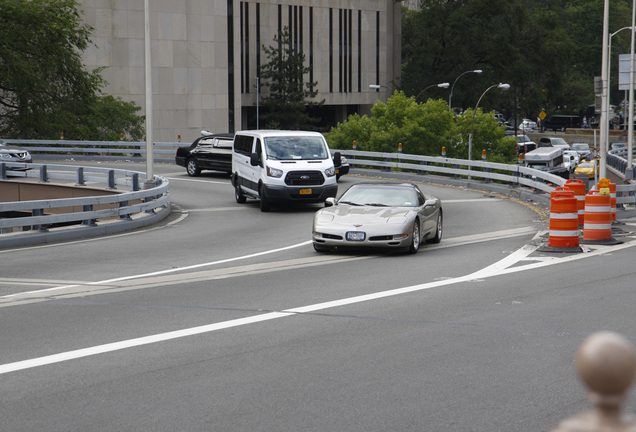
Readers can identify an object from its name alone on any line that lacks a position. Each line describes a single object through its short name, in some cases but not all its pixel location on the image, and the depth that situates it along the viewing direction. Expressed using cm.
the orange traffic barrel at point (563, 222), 1574
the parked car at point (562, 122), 11800
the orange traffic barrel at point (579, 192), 1861
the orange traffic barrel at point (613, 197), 1984
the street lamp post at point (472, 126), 4705
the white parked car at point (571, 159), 5923
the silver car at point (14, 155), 3822
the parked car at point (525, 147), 6760
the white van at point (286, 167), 2425
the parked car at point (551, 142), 7238
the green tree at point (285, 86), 8212
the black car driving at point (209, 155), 3553
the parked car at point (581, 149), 7246
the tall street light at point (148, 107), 2588
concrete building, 6706
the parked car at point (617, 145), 7113
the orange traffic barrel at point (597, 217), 1686
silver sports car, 1553
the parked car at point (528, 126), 12488
